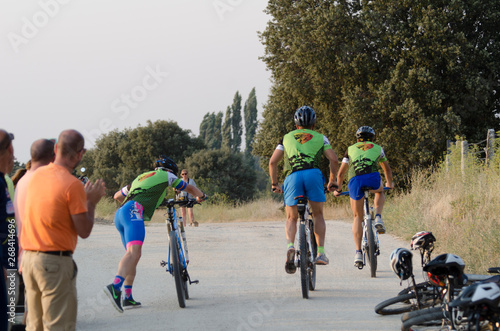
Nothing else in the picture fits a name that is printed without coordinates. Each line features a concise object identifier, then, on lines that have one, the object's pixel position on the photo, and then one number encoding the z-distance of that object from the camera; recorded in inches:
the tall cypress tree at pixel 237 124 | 6840.6
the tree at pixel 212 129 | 6934.1
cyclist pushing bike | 600.7
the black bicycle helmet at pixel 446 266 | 406.0
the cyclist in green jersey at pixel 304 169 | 653.3
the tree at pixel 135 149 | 4648.1
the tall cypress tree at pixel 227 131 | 6821.9
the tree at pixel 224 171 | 4416.8
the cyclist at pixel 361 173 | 776.9
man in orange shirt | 343.6
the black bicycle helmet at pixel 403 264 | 450.3
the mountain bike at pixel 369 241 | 742.5
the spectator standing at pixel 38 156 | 401.7
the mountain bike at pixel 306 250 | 617.0
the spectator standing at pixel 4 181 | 349.1
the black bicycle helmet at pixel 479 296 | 317.4
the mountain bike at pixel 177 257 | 600.1
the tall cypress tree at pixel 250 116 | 6761.8
